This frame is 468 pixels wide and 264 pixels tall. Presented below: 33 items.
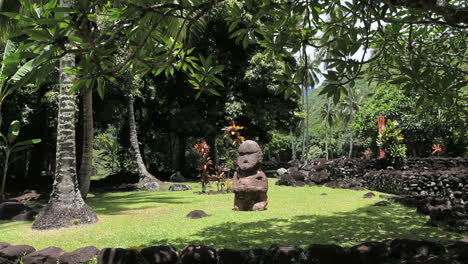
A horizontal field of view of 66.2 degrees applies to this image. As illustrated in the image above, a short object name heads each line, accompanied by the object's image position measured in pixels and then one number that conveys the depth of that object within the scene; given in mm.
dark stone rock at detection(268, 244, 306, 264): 4449
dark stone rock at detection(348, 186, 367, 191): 15488
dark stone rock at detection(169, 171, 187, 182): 21125
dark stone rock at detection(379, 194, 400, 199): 11495
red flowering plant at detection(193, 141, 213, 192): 14875
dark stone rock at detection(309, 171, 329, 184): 18406
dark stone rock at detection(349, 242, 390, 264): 4420
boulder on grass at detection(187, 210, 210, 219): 8613
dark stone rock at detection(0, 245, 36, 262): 5195
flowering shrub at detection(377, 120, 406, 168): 16391
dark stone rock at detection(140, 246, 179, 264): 4551
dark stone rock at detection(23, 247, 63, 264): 4875
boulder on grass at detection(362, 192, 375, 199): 12467
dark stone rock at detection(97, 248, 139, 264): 4562
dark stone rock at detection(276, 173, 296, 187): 17966
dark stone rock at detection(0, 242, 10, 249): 5516
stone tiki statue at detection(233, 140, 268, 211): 9742
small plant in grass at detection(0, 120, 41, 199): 13969
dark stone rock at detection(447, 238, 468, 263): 3929
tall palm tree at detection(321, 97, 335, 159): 43747
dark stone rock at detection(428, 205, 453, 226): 7212
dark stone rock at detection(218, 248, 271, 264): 4512
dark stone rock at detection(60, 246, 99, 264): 4871
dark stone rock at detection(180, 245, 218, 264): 4531
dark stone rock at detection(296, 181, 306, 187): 17891
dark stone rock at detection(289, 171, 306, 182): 18828
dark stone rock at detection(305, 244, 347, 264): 4443
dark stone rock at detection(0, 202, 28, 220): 9276
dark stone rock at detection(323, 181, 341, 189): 16597
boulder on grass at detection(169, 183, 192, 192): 16391
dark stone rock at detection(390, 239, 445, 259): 4508
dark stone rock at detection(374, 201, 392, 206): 10314
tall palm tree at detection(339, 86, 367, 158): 49081
